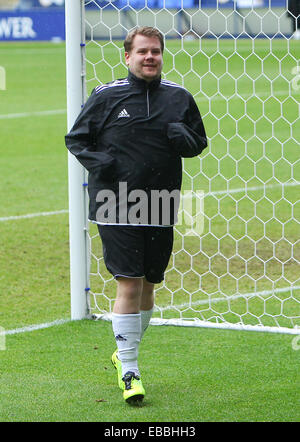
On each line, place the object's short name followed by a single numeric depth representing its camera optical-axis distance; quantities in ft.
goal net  38.11
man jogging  27.66
